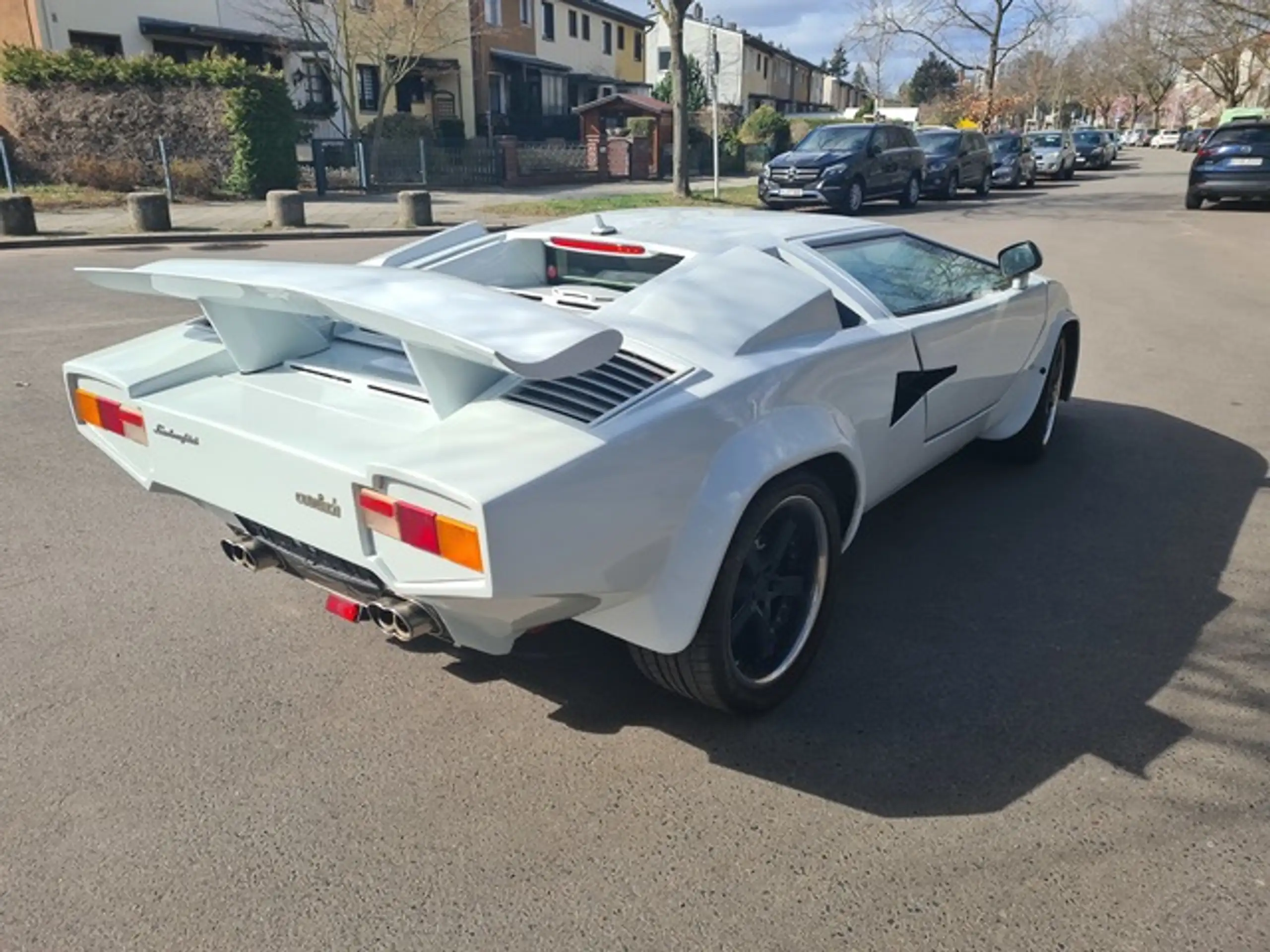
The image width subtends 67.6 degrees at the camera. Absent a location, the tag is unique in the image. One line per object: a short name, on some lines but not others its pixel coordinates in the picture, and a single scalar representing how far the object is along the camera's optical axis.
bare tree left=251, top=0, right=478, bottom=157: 25.09
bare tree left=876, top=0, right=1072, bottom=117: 43.34
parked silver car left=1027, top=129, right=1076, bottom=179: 33.19
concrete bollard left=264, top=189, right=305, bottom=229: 16.16
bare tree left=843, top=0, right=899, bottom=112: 45.66
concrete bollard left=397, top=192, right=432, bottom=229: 17.20
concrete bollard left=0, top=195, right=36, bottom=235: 14.38
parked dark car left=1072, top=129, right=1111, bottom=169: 40.53
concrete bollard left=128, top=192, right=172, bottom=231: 14.94
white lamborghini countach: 2.20
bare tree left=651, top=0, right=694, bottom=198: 21.19
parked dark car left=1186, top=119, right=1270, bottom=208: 19.97
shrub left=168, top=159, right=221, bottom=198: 19.83
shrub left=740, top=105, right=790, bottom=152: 37.66
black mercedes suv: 19.56
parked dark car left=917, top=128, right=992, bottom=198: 24.25
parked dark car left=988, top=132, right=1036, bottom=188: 28.73
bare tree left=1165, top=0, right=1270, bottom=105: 30.47
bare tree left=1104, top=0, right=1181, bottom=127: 53.01
